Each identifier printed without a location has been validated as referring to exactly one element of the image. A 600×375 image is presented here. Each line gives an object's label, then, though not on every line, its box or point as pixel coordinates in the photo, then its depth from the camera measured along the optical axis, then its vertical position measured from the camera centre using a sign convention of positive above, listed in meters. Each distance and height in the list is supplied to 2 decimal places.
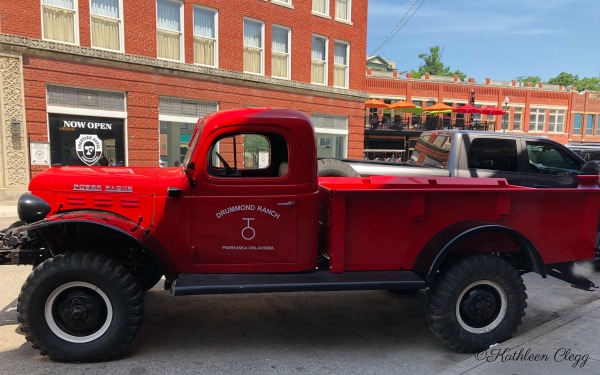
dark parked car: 10.57 -0.34
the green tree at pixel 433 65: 78.38 +12.89
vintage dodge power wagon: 3.61 -0.93
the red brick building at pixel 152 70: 13.50 +2.34
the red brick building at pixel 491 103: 37.31 +3.33
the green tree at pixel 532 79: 93.03 +12.61
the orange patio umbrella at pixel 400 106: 28.36 +1.98
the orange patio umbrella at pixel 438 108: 29.80 +1.96
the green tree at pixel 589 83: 82.06 +10.69
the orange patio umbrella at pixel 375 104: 26.46 +1.95
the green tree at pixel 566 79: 84.75 +11.53
